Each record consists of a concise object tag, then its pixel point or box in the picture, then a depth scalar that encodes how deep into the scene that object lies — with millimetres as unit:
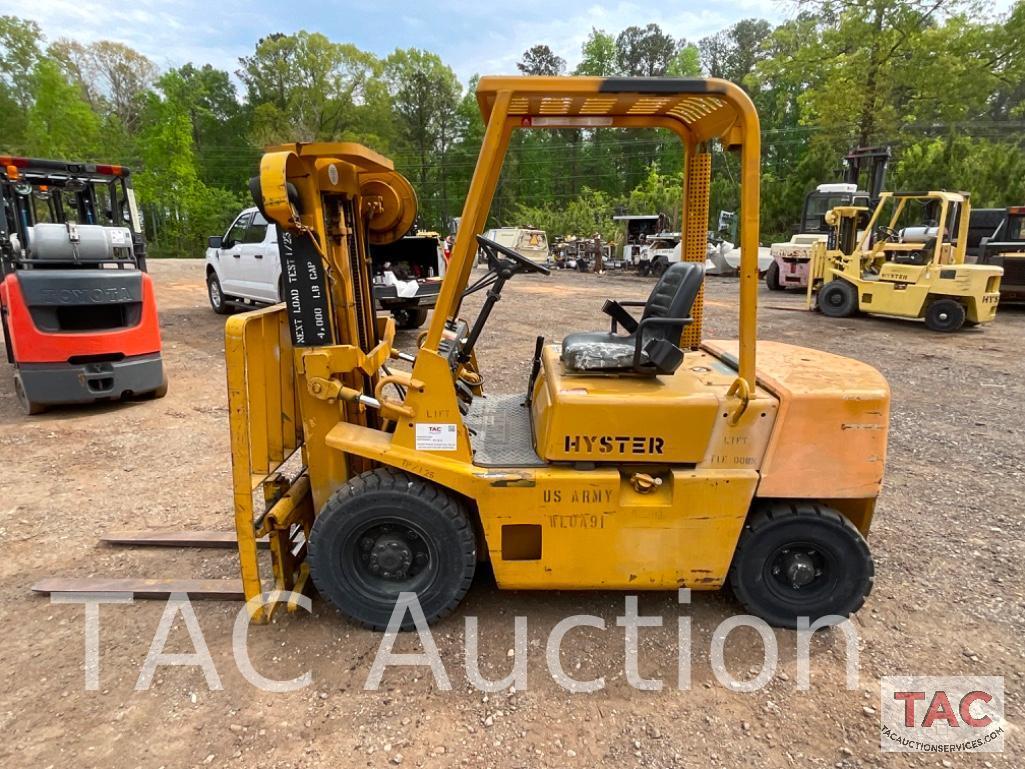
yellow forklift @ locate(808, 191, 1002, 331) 11977
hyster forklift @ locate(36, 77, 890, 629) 3014
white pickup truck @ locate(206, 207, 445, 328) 10477
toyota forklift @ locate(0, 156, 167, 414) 6508
